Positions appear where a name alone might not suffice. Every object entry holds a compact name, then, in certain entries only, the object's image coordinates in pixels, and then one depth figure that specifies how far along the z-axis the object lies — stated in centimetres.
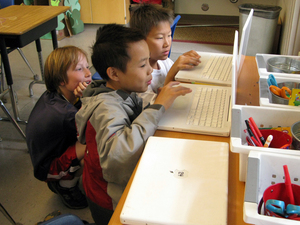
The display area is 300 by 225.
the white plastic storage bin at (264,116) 73
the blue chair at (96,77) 162
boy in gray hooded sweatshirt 80
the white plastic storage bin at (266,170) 53
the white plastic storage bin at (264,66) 98
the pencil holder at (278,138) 70
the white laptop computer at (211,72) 119
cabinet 409
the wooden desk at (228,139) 61
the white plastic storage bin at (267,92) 78
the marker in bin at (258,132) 71
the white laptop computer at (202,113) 89
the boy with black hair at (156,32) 141
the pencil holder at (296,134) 67
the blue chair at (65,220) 60
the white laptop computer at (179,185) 56
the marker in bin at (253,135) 68
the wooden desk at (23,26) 174
